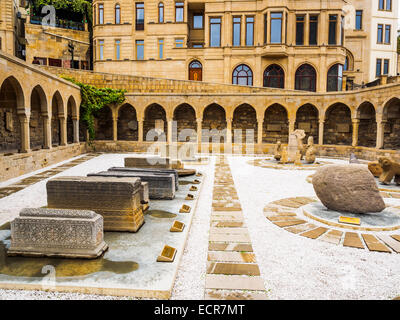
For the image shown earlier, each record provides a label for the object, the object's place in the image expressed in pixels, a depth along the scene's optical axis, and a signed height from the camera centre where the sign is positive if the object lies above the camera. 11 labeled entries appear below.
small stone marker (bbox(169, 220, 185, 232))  5.23 -1.58
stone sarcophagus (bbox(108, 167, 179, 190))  8.00 -0.94
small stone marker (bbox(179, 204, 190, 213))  6.38 -1.55
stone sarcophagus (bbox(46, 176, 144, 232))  5.12 -1.07
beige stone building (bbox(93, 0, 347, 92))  25.14 +7.71
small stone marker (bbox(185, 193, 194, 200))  7.48 -1.51
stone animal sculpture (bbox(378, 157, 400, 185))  9.00 -1.03
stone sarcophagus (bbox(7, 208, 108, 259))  4.06 -1.31
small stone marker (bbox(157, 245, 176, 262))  4.09 -1.61
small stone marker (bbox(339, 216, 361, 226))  5.52 -1.53
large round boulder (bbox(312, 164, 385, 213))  5.82 -1.02
